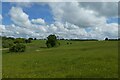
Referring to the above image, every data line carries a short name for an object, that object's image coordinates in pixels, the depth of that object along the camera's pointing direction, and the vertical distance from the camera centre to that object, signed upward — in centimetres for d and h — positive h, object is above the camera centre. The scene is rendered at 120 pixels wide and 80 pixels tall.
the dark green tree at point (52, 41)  4760 -53
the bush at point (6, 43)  5212 -188
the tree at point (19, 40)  5697 -10
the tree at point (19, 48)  3682 -332
